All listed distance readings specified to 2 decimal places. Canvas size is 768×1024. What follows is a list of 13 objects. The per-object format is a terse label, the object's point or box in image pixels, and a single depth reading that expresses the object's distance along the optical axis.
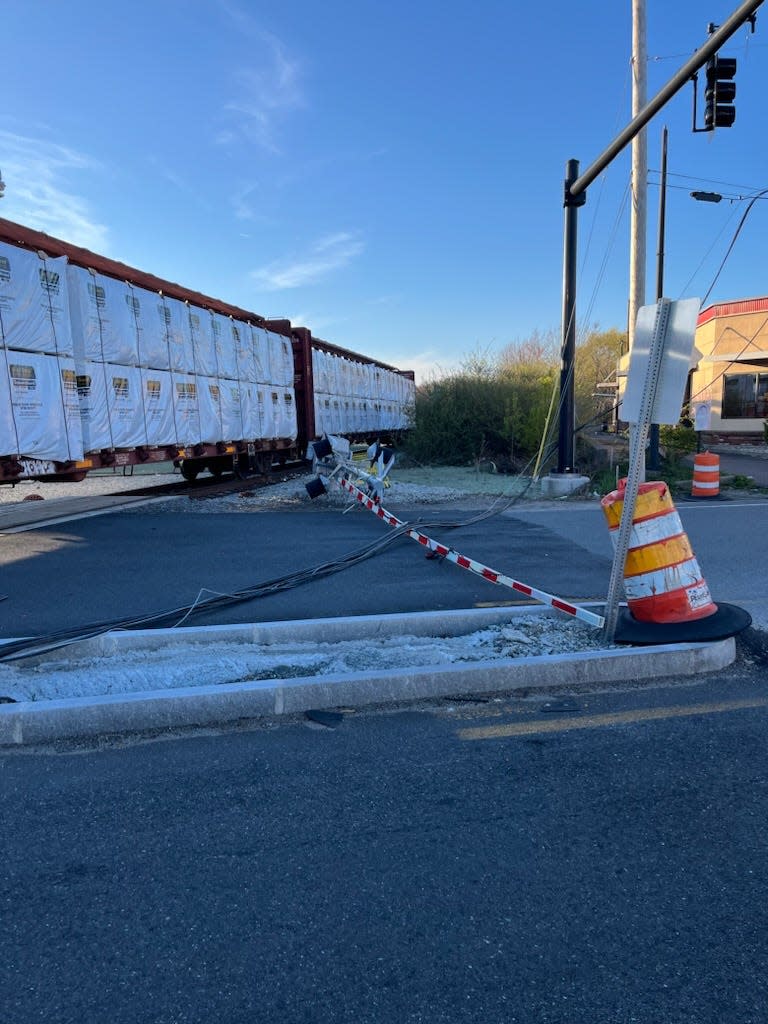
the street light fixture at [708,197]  16.83
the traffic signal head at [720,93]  8.80
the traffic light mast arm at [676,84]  7.29
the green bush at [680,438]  21.03
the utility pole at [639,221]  13.52
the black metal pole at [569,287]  12.30
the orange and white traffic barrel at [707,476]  12.85
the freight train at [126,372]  8.52
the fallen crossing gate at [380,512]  5.14
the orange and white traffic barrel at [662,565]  4.79
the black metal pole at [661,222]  19.17
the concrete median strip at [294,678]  3.72
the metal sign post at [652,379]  4.21
